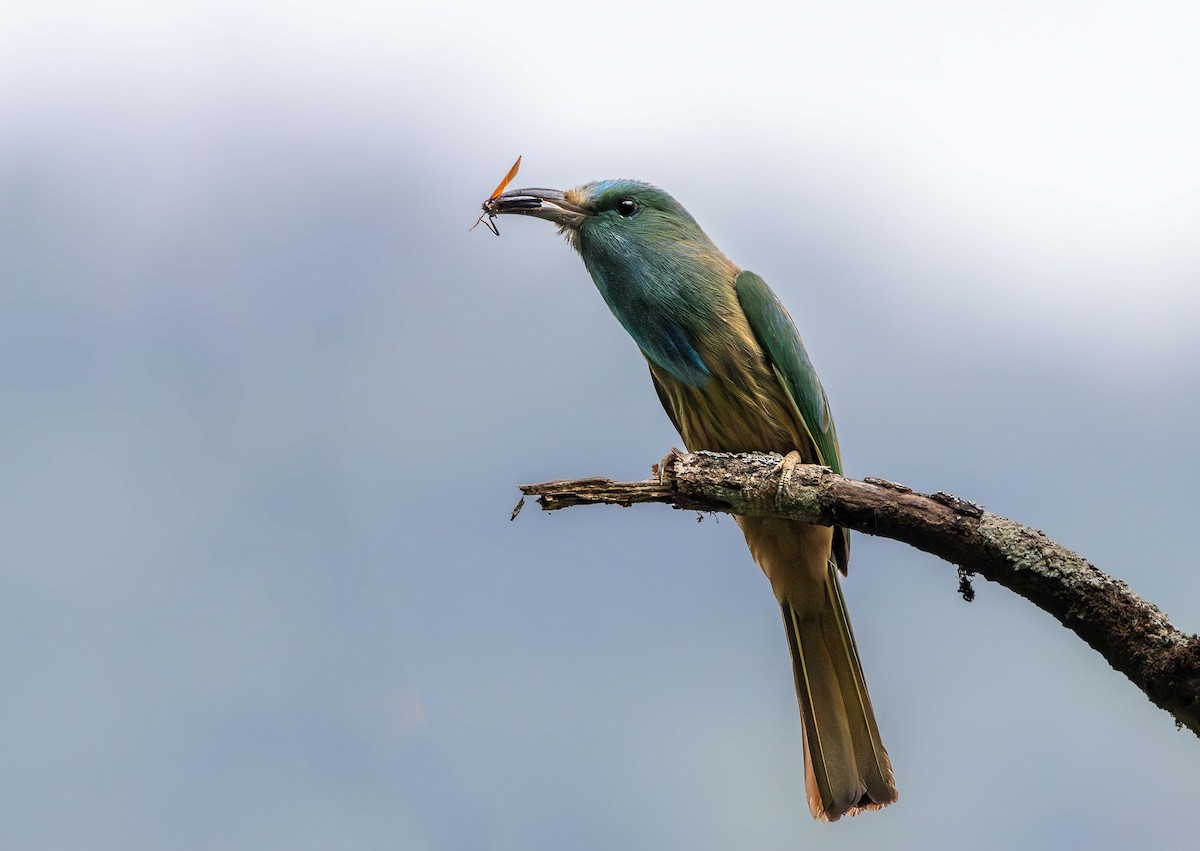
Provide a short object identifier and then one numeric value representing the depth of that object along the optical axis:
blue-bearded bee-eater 7.95
